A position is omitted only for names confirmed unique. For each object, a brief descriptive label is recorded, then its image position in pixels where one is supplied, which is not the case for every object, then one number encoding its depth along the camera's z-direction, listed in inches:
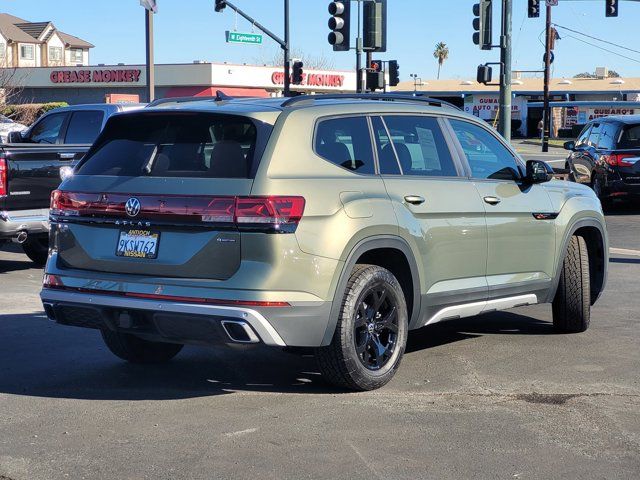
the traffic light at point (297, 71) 1323.8
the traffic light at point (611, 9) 1309.7
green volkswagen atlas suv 236.5
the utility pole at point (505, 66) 959.7
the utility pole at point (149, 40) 809.5
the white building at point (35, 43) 3747.5
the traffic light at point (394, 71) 1186.0
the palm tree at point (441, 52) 5629.9
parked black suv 776.9
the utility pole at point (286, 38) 1389.8
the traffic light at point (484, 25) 967.6
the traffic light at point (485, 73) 1059.9
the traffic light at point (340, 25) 1011.9
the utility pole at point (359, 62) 1123.9
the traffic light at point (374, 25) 981.8
